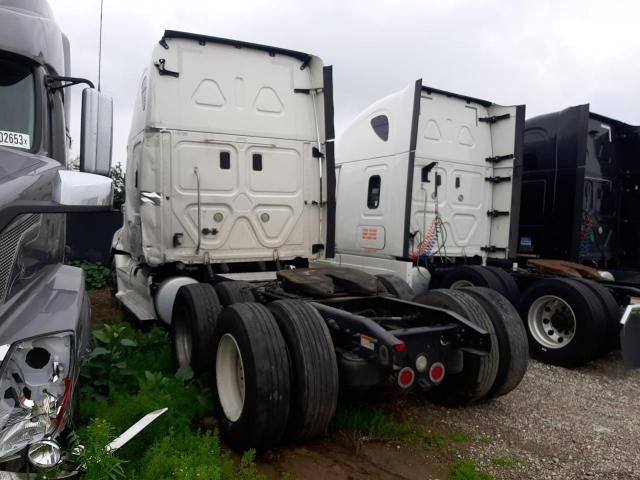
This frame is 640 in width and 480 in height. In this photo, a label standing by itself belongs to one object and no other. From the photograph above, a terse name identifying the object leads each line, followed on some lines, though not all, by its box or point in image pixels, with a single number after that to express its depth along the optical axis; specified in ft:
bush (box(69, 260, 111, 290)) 35.58
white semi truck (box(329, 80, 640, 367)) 22.58
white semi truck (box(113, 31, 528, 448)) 10.41
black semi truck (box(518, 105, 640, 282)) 23.89
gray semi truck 6.83
